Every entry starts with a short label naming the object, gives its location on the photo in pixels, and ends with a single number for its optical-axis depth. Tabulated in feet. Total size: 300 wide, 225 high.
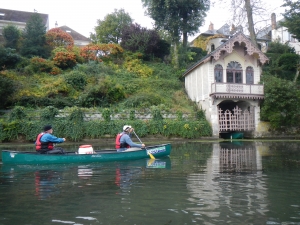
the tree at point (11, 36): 136.77
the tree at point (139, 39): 138.72
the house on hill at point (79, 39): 199.31
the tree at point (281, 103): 91.56
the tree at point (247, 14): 116.37
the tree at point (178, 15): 138.41
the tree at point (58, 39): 141.28
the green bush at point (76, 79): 110.93
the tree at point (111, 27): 155.86
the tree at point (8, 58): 109.85
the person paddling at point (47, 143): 45.08
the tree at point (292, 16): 115.75
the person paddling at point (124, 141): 49.85
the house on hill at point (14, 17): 172.98
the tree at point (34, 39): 131.92
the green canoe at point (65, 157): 44.53
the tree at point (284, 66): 127.24
